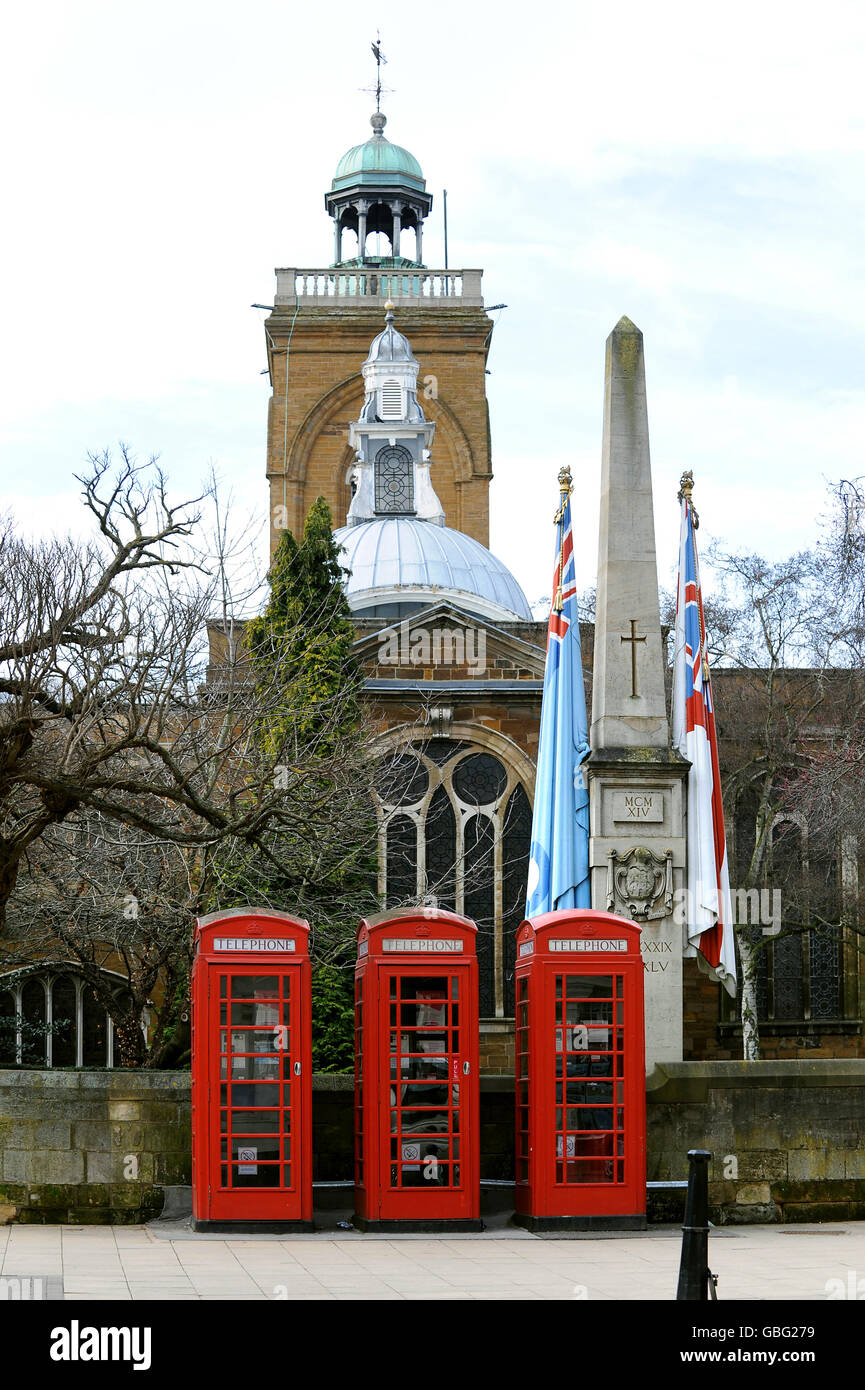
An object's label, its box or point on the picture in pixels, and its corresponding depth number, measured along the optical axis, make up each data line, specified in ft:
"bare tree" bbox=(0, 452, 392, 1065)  48.98
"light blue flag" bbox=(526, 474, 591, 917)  58.39
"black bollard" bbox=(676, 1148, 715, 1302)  30.25
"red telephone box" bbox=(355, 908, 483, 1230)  46.60
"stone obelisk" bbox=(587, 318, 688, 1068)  56.75
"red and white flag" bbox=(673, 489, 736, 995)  57.36
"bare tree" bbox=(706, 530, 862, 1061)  102.74
